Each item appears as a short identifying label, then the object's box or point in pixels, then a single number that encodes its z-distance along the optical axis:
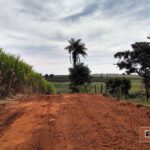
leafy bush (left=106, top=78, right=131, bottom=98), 18.82
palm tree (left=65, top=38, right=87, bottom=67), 33.95
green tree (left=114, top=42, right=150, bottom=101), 19.78
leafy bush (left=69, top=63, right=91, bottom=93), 27.01
